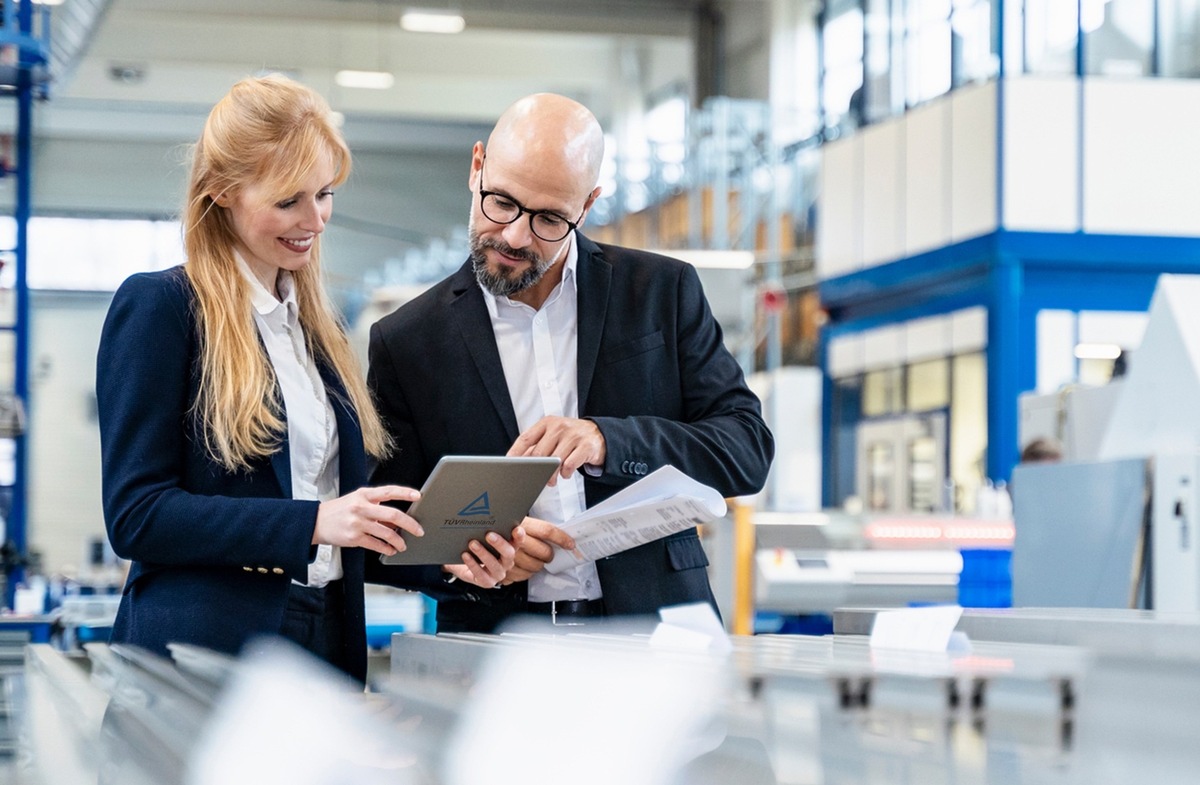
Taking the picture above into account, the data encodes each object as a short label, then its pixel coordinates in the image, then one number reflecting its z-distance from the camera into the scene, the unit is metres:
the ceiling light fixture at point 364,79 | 18.55
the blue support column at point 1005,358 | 13.02
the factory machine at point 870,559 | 8.41
